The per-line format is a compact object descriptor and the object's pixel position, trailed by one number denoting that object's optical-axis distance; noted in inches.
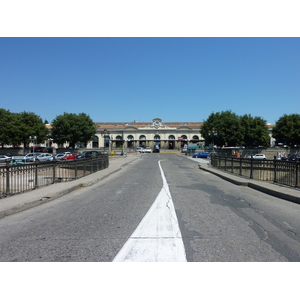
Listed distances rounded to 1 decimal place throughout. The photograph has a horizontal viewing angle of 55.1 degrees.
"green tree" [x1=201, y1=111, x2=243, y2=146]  2728.8
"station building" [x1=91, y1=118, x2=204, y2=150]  4330.7
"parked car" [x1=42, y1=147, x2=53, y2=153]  2776.6
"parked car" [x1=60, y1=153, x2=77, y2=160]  1874.8
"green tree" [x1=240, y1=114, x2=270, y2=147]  2876.5
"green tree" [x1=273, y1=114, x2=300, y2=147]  2850.6
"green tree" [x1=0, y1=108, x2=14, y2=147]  2508.6
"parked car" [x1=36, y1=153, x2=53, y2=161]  1658.0
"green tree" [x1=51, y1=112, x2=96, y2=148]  2874.0
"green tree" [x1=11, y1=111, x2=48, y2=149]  2551.7
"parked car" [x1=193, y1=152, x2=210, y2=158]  2371.3
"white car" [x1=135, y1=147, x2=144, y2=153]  3518.5
